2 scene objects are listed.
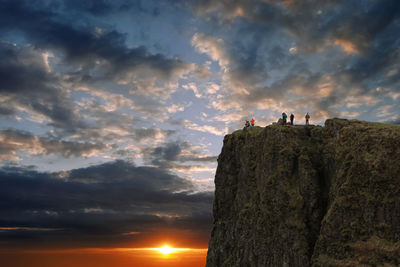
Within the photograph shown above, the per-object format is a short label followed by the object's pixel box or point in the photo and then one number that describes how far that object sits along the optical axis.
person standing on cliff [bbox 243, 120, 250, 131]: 89.88
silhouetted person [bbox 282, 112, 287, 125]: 79.21
